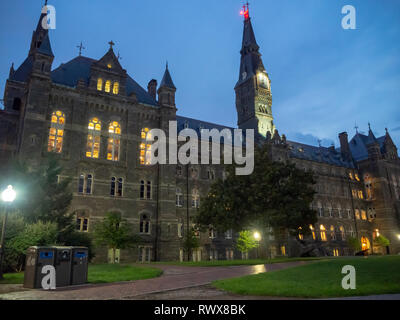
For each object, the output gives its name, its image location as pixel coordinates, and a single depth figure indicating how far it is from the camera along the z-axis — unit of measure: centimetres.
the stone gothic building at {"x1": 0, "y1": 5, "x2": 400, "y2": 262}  3369
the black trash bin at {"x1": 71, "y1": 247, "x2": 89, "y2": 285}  1491
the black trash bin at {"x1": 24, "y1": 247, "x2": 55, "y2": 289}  1363
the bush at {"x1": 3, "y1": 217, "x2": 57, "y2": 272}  1978
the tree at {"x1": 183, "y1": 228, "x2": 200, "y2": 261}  3769
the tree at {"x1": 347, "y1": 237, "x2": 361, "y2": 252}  5656
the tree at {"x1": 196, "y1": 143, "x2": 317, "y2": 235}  3125
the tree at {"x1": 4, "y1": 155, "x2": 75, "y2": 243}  2465
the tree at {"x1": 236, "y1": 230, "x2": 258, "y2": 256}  3932
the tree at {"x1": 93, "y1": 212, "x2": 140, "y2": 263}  2988
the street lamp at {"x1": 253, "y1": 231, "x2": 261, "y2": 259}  3225
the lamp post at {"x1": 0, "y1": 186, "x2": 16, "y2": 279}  1527
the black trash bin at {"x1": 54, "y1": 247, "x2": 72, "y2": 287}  1448
